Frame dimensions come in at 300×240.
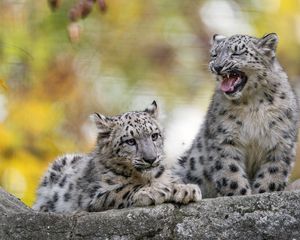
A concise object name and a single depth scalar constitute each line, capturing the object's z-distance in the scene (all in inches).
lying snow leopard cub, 567.9
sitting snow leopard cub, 663.1
